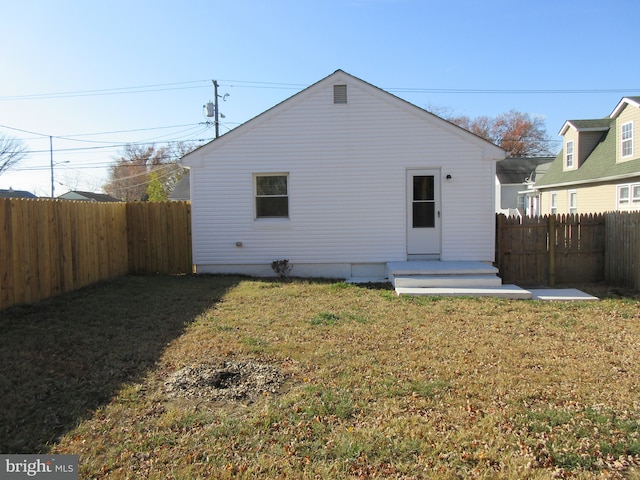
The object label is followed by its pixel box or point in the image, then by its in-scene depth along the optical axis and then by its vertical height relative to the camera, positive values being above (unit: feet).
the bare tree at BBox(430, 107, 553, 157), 144.77 +30.14
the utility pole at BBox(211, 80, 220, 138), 89.20 +25.86
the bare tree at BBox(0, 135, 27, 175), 122.01 +20.46
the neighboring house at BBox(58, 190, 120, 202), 127.39 +10.38
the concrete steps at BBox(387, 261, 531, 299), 27.50 -3.70
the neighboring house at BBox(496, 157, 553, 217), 103.16 +10.27
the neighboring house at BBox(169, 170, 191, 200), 100.89 +8.97
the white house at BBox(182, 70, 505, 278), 34.12 +3.24
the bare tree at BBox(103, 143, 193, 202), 154.62 +21.95
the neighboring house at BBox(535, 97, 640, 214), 48.06 +7.13
